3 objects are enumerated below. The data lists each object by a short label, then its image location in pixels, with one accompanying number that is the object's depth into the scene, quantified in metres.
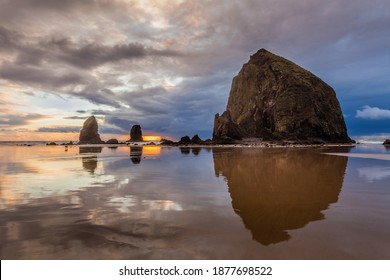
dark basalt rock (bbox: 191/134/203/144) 89.11
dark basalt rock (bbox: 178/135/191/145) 88.74
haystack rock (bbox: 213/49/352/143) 104.28
